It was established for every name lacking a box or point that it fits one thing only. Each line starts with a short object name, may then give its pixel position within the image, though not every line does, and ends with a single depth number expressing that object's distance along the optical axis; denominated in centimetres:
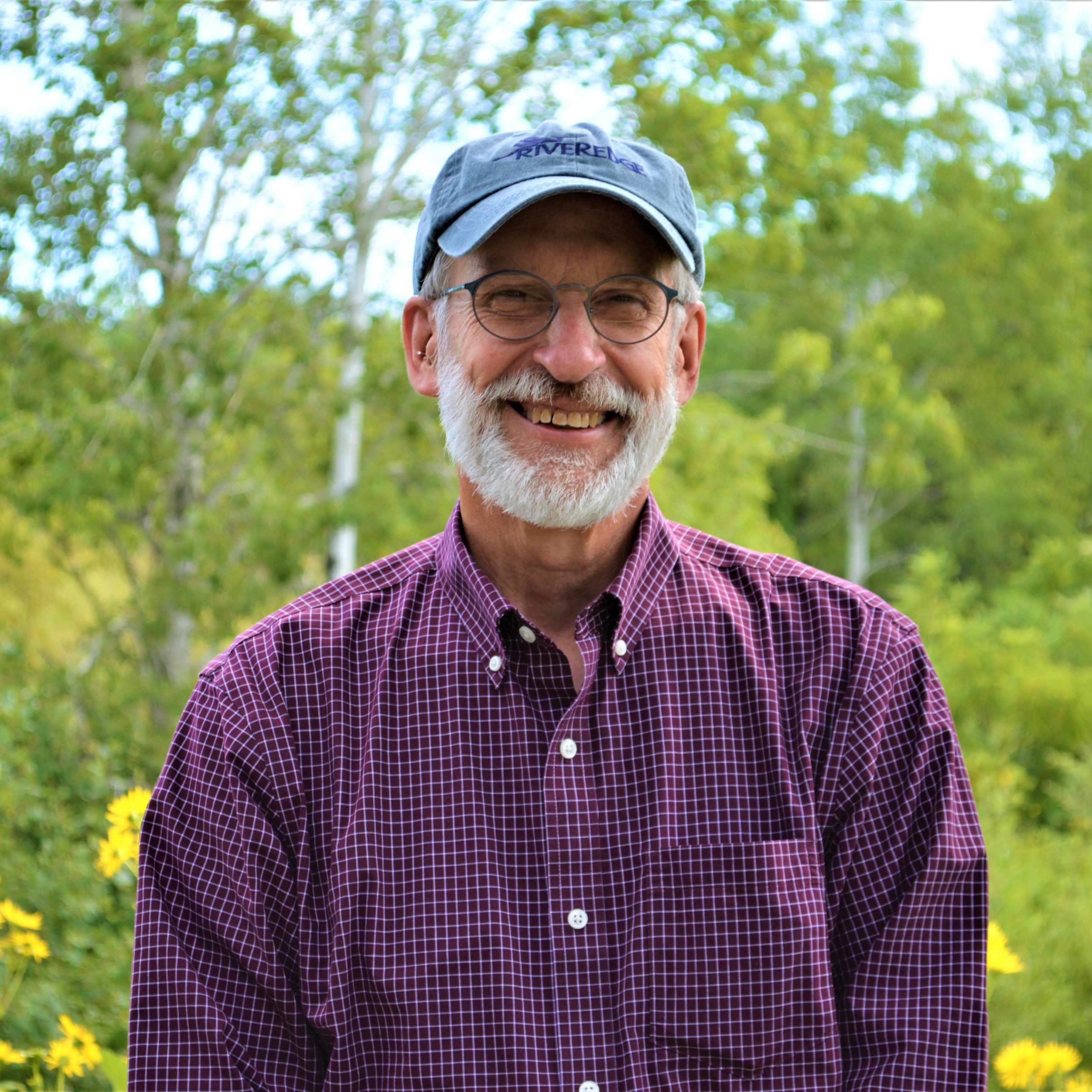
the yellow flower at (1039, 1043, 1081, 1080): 259
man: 170
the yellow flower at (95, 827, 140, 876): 234
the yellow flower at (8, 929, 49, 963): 247
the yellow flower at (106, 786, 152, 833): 233
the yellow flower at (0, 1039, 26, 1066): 238
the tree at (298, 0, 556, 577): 674
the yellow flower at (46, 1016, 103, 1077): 237
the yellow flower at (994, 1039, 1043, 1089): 261
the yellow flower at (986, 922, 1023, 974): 245
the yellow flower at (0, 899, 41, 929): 245
